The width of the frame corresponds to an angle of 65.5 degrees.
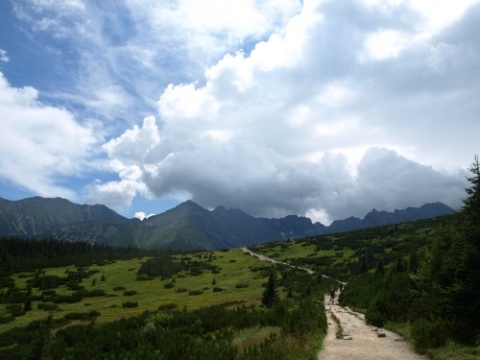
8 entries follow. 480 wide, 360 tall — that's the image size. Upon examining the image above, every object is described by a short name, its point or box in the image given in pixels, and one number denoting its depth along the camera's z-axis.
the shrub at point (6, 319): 38.50
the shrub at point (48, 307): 45.06
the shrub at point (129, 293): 57.28
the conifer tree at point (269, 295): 37.12
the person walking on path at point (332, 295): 40.21
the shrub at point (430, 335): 16.52
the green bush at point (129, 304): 46.66
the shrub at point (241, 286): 59.91
